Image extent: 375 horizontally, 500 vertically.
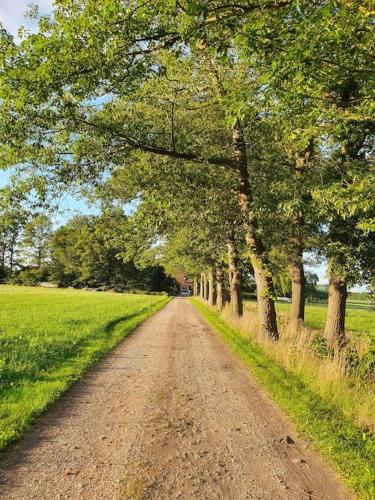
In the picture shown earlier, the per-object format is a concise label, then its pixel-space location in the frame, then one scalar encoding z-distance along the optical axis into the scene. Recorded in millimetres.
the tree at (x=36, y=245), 107750
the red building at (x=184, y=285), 133712
